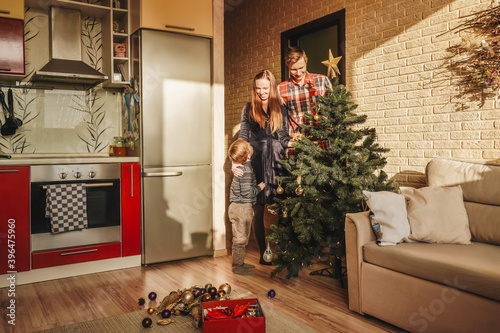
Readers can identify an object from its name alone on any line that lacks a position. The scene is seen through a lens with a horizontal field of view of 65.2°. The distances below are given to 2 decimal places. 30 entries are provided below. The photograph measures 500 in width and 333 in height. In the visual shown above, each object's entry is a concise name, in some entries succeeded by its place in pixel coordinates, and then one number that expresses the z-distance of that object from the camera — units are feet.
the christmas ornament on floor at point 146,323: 7.00
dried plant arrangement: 8.42
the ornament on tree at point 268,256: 10.06
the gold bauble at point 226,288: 8.00
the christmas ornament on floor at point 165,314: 7.29
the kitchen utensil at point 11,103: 11.41
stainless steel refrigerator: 11.28
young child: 10.50
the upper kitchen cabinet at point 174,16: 11.20
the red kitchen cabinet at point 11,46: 10.29
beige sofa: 5.99
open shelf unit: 11.76
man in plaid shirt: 11.46
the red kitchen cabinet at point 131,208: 11.09
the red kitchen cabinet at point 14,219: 9.47
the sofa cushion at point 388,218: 7.55
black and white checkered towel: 9.93
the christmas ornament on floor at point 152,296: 8.29
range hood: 11.46
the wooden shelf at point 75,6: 11.46
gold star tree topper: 12.39
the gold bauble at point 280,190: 10.14
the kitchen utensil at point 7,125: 11.34
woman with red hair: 11.19
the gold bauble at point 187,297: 7.68
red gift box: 5.96
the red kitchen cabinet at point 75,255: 9.93
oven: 9.93
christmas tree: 8.94
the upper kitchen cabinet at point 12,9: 10.19
